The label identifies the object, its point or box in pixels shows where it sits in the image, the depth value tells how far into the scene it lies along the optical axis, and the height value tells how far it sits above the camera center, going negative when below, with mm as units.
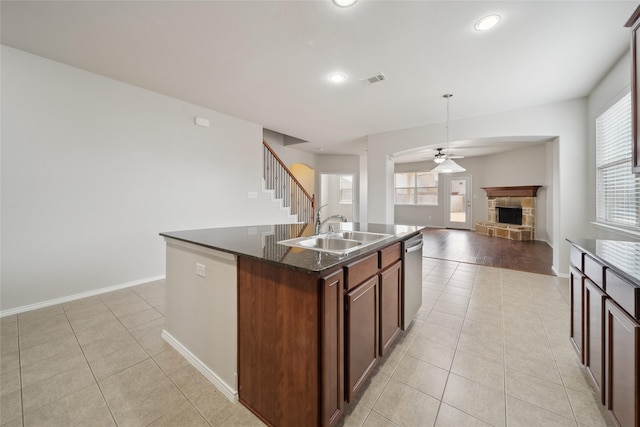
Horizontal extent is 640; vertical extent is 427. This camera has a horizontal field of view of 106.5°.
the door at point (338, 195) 10578 +784
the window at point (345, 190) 10672 +1008
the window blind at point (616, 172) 2530 +494
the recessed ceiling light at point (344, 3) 1827 +1621
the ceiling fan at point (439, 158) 4926 +1135
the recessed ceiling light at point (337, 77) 2924 +1698
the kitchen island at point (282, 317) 1123 -608
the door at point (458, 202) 8984 +403
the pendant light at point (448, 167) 3773 +729
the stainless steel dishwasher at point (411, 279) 2051 -612
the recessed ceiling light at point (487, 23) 1995 +1633
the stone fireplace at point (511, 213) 6973 -20
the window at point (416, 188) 9734 +1022
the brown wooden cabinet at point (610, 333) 975 -606
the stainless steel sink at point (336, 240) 1824 -221
